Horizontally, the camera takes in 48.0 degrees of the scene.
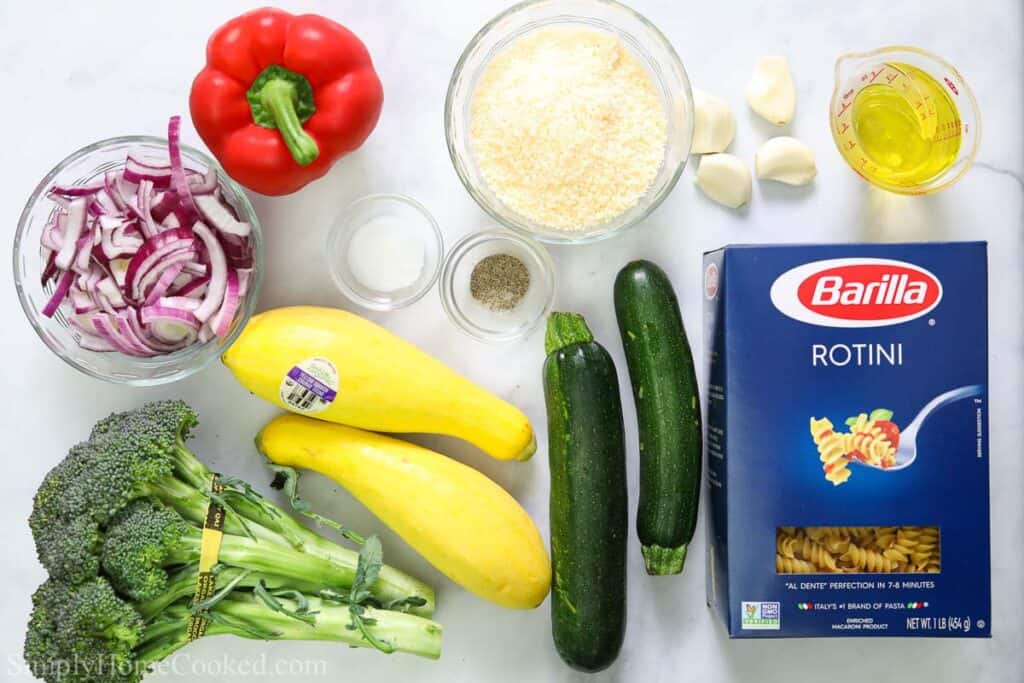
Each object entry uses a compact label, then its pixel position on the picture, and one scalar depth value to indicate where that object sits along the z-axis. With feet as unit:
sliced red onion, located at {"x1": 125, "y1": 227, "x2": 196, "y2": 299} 1.88
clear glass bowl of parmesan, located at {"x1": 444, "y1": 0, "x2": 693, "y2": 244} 1.91
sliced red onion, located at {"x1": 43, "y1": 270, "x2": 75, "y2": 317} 1.91
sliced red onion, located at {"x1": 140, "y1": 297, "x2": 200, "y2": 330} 1.89
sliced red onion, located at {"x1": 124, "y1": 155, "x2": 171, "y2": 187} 1.91
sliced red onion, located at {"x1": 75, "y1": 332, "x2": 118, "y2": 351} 1.94
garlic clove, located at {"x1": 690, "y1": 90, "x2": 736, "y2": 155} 2.03
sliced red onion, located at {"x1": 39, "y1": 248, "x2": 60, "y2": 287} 1.91
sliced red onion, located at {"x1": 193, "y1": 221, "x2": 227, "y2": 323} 1.90
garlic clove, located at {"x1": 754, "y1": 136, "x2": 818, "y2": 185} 2.03
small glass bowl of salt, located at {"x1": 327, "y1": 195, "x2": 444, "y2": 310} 2.06
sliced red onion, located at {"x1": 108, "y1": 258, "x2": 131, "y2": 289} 1.89
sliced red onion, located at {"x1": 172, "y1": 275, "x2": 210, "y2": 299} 1.91
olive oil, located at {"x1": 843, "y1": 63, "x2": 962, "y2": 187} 1.96
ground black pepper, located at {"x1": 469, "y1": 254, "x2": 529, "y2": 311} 2.06
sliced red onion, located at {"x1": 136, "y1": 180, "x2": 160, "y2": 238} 1.89
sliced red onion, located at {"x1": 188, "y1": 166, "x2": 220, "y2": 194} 1.92
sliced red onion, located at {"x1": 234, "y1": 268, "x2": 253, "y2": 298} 1.93
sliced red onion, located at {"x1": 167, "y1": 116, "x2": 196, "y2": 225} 1.89
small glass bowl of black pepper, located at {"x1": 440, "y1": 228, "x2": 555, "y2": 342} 2.07
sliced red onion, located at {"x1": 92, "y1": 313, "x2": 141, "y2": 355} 1.90
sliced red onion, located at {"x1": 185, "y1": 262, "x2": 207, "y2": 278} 1.90
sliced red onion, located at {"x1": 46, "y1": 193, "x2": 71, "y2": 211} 1.92
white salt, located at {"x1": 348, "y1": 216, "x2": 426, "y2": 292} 2.06
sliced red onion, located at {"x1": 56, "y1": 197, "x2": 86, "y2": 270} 1.89
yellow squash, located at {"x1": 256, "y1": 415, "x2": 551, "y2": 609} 1.93
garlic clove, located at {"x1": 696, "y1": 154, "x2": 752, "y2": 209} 2.03
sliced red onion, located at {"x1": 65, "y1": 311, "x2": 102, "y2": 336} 1.92
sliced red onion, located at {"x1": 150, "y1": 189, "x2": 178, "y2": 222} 1.90
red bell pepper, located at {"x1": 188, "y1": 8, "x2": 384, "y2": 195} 1.86
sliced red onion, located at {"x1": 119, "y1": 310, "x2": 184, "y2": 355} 1.90
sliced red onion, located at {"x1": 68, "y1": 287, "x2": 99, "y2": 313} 1.91
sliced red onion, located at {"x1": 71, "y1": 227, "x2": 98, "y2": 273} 1.88
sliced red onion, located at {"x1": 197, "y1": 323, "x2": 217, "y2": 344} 1.92
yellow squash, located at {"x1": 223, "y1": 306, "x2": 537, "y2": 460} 1.91
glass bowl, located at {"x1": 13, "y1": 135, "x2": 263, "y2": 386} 1.94
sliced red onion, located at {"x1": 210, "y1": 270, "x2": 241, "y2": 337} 1.90
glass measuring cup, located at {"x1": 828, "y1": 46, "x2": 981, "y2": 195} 1.96
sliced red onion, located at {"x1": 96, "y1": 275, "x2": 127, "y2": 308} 1.89
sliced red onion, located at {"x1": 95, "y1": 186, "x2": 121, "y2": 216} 1.90
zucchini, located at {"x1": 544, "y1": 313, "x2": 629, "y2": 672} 1.96
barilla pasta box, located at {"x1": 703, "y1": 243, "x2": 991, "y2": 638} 1.80
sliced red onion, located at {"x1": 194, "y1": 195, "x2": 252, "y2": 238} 1.91
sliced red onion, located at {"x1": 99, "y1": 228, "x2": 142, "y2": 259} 1.88
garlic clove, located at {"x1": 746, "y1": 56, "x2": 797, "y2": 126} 2.05
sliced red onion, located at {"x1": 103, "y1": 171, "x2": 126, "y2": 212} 1.90
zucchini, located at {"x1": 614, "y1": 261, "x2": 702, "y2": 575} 1.98
